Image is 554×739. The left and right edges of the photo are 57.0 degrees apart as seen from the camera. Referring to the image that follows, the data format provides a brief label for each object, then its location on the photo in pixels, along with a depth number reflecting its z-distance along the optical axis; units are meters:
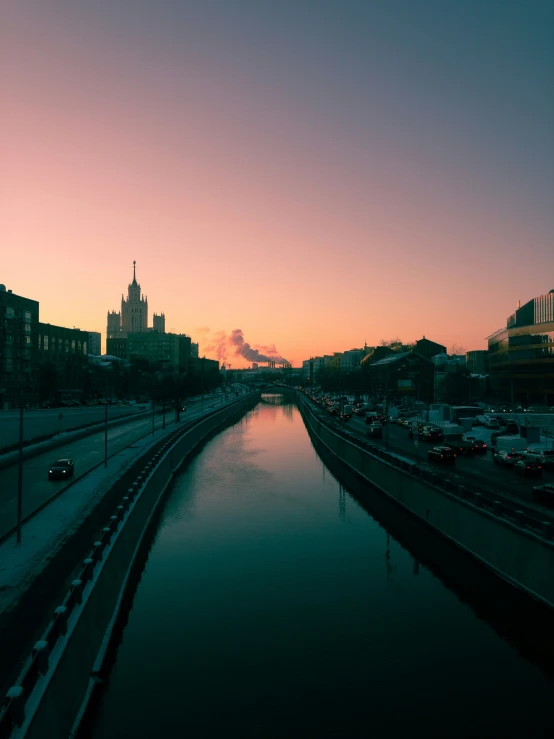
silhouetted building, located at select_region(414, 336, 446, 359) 186.12
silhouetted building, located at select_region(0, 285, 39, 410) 96.50
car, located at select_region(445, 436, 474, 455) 51.56
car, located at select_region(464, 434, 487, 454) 52.28
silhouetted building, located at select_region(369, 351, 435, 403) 123.94
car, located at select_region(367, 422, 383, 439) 68.56
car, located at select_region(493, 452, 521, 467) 41.81
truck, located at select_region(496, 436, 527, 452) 47.62
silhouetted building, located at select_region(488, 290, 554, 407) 99.75
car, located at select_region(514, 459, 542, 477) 38.53
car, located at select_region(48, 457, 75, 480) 41.28
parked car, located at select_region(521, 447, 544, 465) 39.46
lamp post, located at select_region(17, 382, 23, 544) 23.88
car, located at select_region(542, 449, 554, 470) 40.47
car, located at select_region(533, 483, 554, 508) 28.84
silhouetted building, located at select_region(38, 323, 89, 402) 116.38
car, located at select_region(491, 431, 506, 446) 56.31
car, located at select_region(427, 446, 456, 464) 45.38
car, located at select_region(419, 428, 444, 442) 60.88
